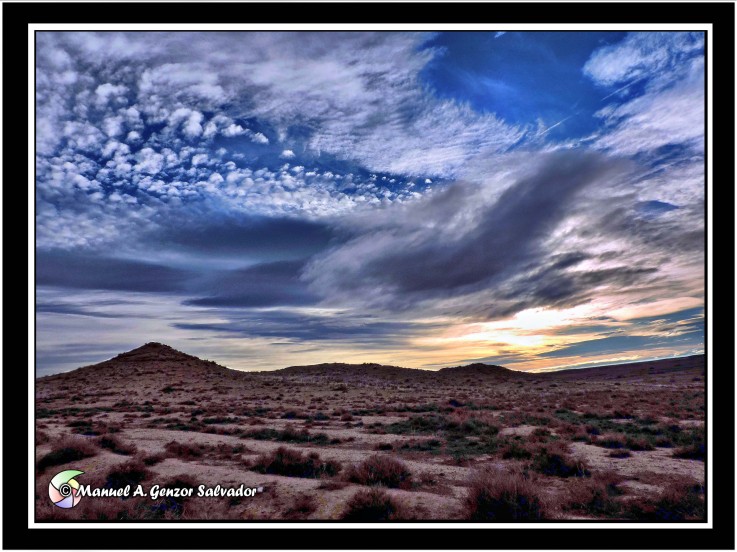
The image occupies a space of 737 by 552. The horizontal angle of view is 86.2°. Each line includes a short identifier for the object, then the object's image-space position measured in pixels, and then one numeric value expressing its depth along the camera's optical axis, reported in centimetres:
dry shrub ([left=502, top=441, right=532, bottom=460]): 1311
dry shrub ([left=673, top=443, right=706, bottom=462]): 1316
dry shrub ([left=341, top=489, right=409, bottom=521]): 752
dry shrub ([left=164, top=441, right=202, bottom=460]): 1312
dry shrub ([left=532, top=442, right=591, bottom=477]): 1105
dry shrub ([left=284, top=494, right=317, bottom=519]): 797
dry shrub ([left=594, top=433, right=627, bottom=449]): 1495
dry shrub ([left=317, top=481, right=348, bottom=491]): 956
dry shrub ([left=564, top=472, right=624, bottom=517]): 832
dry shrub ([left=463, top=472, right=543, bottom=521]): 754
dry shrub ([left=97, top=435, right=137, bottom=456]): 1324
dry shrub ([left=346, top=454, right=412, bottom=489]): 1000
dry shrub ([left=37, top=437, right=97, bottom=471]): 1128
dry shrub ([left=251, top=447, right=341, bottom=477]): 1104
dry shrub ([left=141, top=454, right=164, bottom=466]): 1182
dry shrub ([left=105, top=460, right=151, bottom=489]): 973
